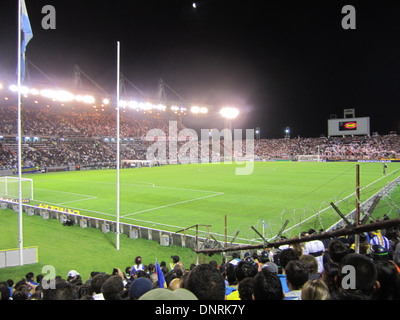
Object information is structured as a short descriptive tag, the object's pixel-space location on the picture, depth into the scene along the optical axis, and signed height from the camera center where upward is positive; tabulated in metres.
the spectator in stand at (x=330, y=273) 3.60 -1.47
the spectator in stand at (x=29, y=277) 8.27 -3.35
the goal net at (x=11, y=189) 24.06 -2.58
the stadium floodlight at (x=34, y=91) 59.90 +13.71
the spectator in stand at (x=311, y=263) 4.13 -1.49
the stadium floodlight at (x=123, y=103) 71.41 +13.64
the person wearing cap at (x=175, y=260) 8.51 -2.94
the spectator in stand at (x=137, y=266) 8.70 -3.26
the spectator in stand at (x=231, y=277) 4.87 -1.98
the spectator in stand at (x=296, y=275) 3.42 -1.36
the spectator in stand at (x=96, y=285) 5.30 -2.27
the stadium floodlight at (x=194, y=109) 97.84 +16.21
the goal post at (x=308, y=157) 75.91 +0.11
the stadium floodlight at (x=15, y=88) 54.53 +13.30
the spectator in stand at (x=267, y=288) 2.76 -1.22
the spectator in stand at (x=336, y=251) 4.60 -1.47
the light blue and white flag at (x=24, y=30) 10.18 +4.49
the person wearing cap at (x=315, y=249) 5.99 -1.90
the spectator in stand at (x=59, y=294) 3.47 -1.61
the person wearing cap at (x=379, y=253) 4.52 -1.50
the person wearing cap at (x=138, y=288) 3.28 -1.44
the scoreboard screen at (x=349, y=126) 79.78 +8.51
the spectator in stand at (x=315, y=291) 2.54 -1.16
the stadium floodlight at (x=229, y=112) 95.56 +14.90
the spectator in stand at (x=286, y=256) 4.71 -1.58
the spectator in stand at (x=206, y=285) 2.70 -1.17
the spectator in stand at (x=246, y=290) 3.24 -1.46
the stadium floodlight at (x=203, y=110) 101.21 +16.52
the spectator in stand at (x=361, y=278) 2.72 -1.13
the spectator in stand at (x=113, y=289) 3.91 -1.74
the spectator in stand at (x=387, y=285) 2.80 -1.21
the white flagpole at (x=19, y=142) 10.01 +0.59
